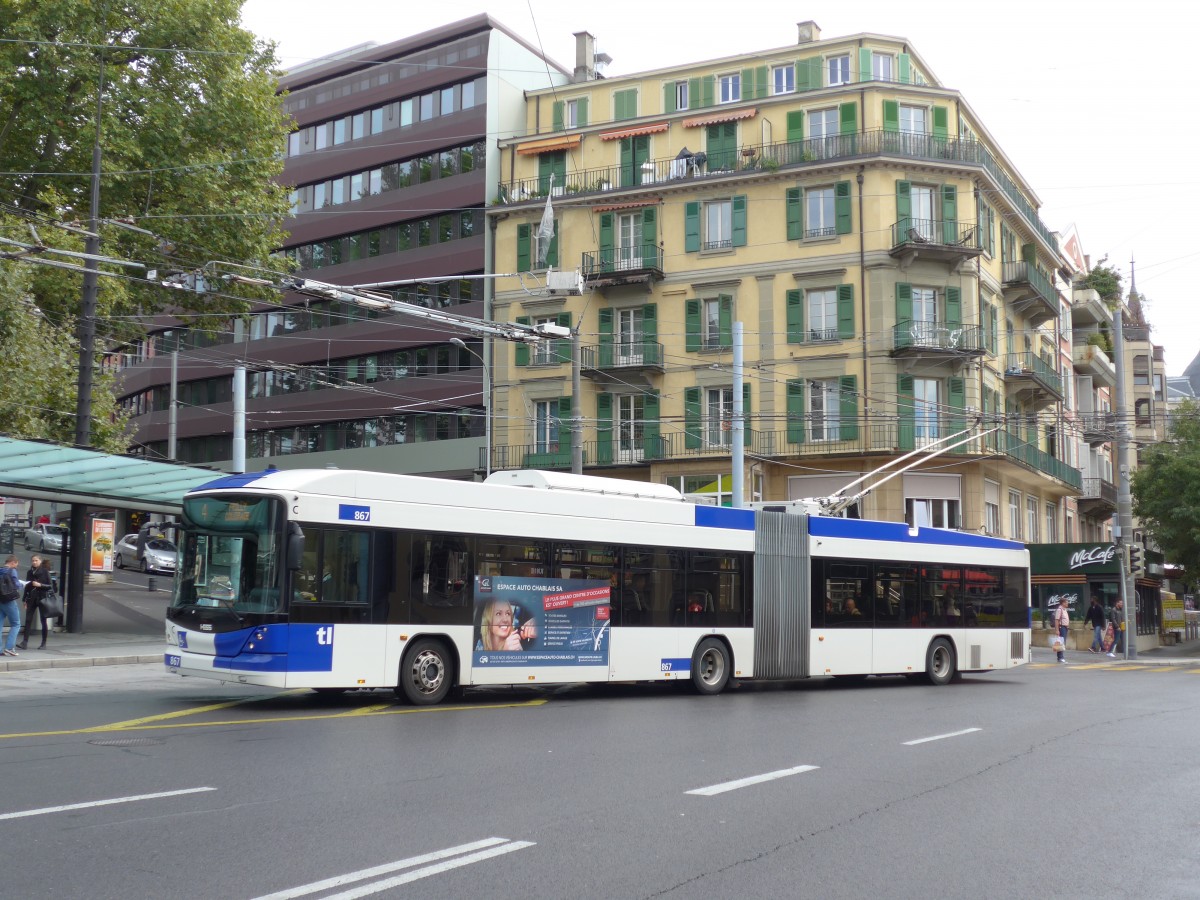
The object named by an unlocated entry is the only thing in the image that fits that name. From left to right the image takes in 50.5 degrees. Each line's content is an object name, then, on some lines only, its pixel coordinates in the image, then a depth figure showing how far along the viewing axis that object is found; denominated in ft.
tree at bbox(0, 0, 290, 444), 110.63
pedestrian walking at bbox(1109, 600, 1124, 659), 142.92
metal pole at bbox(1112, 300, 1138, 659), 127.44
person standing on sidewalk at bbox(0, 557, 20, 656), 68.59
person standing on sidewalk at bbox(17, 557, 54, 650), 73.56
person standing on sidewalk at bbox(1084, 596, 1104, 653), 138.10
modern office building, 167.22
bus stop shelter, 78.43
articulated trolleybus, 49.16
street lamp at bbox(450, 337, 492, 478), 157.99
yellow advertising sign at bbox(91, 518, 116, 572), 131.75
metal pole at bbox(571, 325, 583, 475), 90.22
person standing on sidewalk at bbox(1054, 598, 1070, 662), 121.84
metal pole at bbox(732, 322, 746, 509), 98.73
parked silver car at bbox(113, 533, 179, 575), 158.61
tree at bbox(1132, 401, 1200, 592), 163.53
